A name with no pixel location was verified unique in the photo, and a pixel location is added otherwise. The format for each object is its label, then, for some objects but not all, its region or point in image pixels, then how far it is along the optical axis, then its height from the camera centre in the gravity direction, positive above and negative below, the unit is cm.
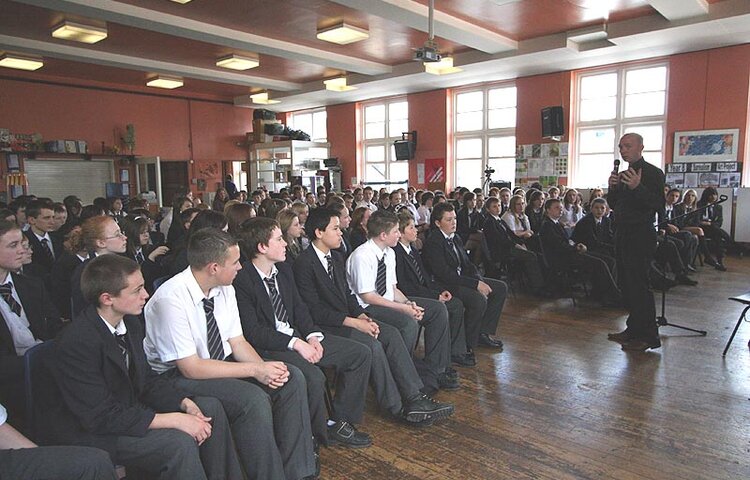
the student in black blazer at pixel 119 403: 173 -77
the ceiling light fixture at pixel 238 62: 927 +235
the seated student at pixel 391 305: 329 -80
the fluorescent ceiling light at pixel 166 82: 1116 +239
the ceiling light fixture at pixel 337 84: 1105 +224
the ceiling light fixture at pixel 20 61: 875 +228
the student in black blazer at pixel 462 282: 391 -78
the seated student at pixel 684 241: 682 -82
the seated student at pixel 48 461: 153 -85
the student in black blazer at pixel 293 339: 255 -81
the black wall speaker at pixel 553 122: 1022 +127
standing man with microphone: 385 -37
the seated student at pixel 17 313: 222 -63
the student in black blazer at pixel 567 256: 551 -82
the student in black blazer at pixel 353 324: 282 -82
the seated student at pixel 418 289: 373 -79
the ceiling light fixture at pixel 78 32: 700 +224
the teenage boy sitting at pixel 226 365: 209 -78
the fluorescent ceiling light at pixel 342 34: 750 +233
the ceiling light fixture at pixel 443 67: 920 +220
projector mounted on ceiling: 602 +160
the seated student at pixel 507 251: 586 -79
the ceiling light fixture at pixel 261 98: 1334 +235
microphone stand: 438 -127
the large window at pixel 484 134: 1150 +118
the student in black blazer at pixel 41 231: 424 -37
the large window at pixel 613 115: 955 +133
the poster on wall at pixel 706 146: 865 +64
